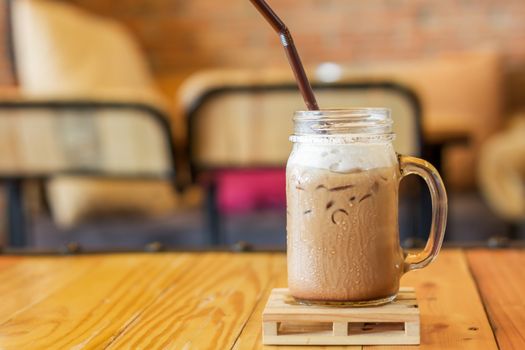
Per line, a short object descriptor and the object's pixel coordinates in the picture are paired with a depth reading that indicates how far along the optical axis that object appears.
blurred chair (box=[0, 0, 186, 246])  2.24
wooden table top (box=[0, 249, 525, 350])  0.81
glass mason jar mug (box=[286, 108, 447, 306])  0.79
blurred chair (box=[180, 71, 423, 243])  2.15
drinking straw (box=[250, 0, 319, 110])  0.79
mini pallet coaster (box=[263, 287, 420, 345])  0.78
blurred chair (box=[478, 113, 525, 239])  2.95
